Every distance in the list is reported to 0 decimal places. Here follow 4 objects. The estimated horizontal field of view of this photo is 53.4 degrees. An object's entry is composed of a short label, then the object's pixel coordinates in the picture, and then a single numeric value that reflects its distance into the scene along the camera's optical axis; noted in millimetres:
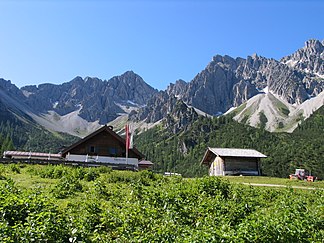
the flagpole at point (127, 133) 45375
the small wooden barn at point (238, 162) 63750
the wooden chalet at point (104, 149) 51969
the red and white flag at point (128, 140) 45600
